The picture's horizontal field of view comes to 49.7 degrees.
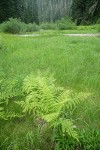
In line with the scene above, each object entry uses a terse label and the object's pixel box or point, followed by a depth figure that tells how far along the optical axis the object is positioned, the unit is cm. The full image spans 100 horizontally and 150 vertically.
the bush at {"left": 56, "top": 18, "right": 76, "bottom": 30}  1694
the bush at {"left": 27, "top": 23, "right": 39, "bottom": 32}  1491
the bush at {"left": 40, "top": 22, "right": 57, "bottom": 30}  1907
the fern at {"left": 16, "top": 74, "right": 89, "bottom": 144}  153
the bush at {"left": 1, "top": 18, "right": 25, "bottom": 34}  1198
